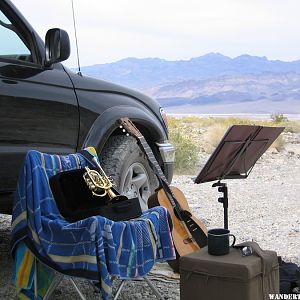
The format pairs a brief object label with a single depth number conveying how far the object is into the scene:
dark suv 3.79
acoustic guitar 4.30
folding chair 2.96
